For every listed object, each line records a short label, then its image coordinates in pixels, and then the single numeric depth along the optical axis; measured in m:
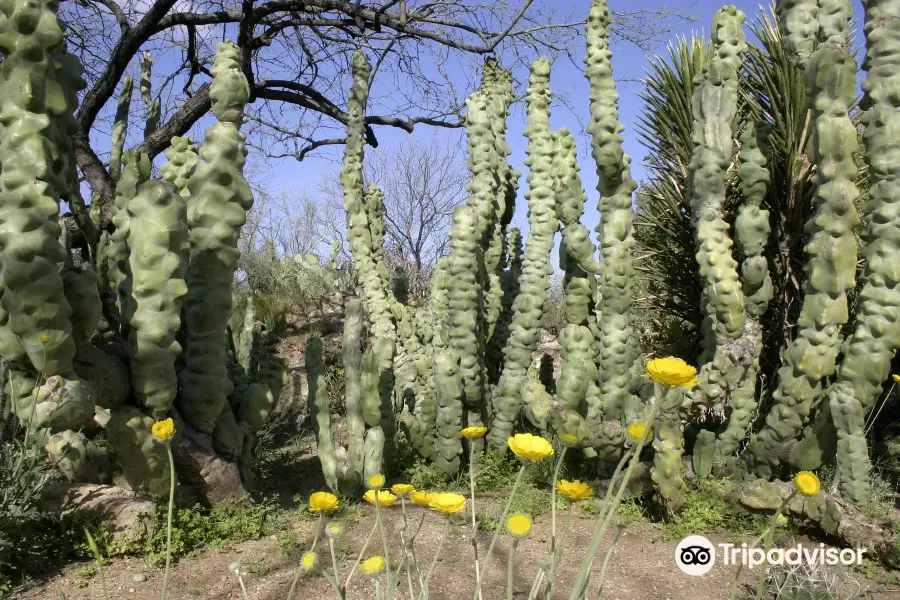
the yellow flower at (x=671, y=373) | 1.14
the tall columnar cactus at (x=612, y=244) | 3.93
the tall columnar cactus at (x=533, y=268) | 4.37
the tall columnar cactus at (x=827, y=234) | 3.22
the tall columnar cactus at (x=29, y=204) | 2.58
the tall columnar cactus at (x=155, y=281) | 2.85
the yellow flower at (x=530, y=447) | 1.26
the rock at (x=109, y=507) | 2.85
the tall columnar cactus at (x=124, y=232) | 3.07
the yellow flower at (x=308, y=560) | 1.14
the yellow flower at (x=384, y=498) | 1.48
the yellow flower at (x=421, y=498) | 1.32
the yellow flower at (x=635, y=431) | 1.30
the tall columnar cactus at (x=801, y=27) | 3.57
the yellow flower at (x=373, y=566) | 1.17
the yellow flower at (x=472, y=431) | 1.54
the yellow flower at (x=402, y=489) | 1.43
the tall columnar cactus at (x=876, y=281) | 3.21
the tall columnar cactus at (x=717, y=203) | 3.63
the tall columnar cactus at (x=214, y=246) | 3.13
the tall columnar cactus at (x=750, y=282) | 3.69
